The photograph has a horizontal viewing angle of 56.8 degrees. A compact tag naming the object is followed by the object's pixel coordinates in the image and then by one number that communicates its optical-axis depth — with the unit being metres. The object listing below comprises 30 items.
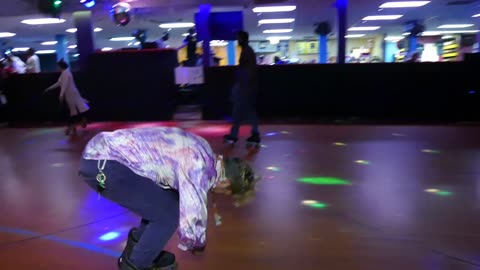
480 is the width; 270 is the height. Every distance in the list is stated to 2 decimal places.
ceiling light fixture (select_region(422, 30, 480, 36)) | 22.79
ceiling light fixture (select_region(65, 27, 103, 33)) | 17.08
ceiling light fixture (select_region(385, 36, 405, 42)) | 24.62
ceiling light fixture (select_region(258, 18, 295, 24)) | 16.09
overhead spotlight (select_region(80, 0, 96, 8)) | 9.52
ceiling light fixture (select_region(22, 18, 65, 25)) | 13.22
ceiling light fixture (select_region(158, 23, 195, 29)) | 16.11
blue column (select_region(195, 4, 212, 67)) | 10.08
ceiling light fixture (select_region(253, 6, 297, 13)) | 12.60
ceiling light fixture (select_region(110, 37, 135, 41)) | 21.79
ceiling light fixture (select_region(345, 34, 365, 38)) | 23.95
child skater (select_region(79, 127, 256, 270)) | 1.96
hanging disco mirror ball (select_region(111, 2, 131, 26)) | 9.75
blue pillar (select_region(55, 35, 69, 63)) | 19.50
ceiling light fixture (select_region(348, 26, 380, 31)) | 19.93
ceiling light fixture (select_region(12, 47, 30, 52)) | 25.29
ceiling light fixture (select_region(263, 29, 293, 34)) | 19.98
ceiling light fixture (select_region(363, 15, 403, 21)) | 16.17
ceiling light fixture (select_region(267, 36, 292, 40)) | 23.58
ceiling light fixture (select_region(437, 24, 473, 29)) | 20.20
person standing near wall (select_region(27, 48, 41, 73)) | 10.73
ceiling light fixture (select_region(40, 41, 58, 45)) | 22.54
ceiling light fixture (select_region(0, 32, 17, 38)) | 17.75
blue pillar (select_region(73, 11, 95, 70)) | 10.41
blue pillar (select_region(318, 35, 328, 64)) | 17.56
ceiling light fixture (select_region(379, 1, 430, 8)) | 12.89
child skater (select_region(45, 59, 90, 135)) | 8.07
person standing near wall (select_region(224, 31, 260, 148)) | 6.15
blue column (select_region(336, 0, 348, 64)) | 10.00
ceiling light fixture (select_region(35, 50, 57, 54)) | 27.55
